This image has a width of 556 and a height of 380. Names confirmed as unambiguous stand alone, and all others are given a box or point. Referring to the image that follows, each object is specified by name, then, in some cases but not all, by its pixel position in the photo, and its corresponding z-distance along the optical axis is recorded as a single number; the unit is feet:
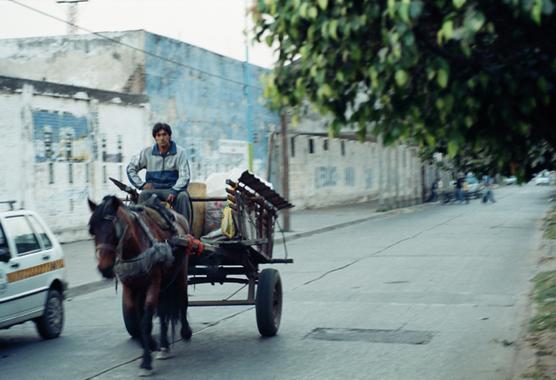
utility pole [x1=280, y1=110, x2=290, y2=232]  97.08
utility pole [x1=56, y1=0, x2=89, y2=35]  165.85
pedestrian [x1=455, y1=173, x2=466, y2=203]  181.00
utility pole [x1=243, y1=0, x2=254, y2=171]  108.63
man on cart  32.68
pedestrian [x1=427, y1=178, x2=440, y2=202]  195.00
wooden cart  32.99
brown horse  26.22
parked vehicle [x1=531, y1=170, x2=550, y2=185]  338.99
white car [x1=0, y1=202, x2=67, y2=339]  32.55
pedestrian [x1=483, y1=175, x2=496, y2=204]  172.45
